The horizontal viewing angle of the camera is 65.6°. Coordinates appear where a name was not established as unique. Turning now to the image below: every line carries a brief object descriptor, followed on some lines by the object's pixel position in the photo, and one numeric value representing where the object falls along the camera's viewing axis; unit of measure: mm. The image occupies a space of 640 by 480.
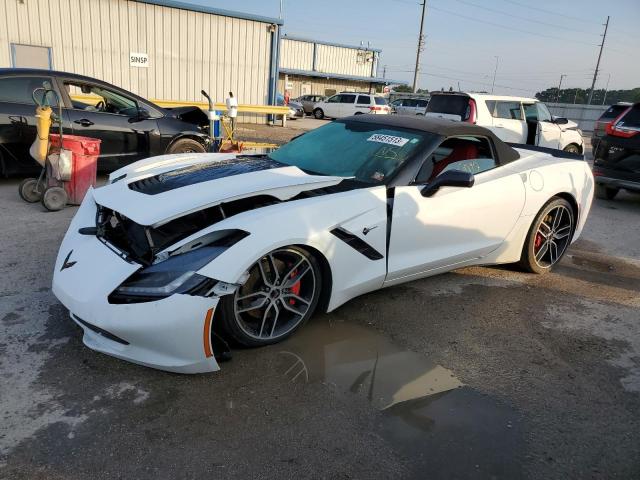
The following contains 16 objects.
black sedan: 6461
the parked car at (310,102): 31562
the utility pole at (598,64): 58231
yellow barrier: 11663
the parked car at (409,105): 28094
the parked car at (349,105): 25047
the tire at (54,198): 5727
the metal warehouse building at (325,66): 40750
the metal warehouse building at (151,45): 14505
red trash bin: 5938
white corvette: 2607
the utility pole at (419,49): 39438
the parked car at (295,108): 27430
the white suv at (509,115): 10328
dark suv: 7688
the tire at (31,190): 6082
